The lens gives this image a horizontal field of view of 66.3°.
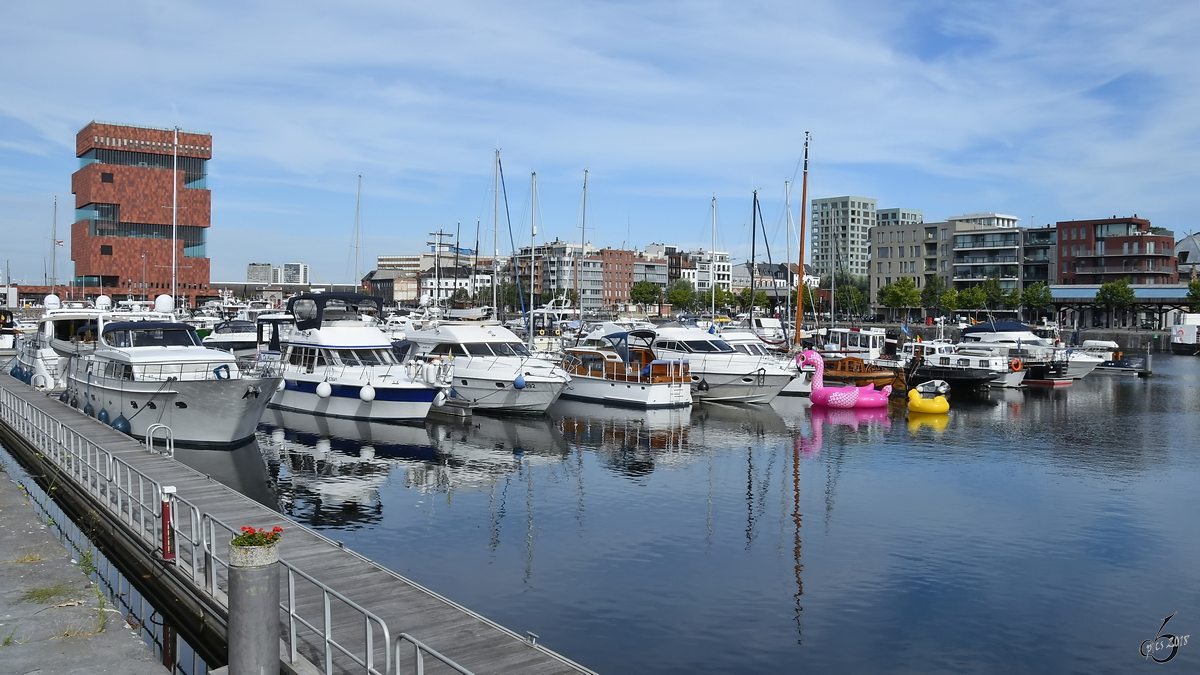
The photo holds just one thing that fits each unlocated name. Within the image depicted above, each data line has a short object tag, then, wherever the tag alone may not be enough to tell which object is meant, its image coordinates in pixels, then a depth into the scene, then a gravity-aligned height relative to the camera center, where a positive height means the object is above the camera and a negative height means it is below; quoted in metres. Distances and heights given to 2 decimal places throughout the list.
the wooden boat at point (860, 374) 47.72 -2.43
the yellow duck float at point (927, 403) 41.97 -3.41
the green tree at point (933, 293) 127.44 +4.98
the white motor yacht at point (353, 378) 34.09 -2.22
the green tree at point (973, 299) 120.31 +4.06
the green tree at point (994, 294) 121.69 +4.75
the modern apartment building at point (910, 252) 139.12 +11.80
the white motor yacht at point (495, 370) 37.34 -2.00
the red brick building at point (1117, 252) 116.62 +10.26
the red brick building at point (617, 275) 195.25 +10.39
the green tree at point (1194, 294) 108.62 +4.68
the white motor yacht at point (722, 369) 42.53 -2.05
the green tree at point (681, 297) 177.62 +5.40
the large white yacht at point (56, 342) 35.28 -1.09
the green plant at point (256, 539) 9.54 -2.32
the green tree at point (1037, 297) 117.19 +4.31
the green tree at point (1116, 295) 110.62 +4.45
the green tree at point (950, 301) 123.06 +3.77
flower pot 9.39 -2.45
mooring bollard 9.46 -3.05
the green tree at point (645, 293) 181.00 +6.10
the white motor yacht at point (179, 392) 27.28 -2.31
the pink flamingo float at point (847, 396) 43.00 -3.27
